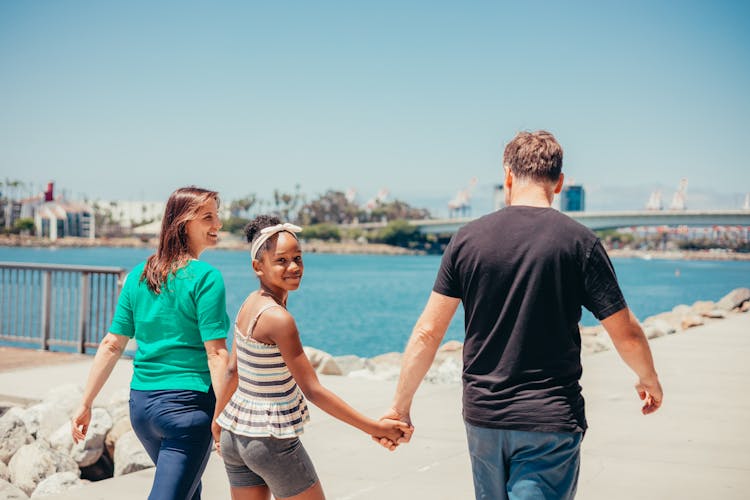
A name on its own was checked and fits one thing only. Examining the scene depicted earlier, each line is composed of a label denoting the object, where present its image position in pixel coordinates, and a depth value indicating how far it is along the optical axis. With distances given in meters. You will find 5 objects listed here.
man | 2.94
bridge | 81.69
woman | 3.40
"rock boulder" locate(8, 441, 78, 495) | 6.49
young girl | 3.11
